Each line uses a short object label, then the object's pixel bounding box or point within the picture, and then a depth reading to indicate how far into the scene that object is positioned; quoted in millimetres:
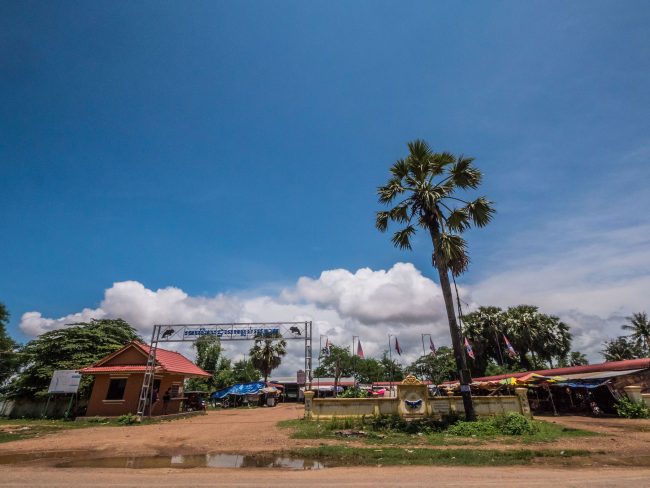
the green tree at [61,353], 25078
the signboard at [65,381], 22781
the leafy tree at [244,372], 57719
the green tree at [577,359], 54841
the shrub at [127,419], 20062
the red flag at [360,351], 29453
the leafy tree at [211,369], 49406
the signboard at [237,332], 23672
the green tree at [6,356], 31119
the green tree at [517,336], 40438
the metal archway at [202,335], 21938
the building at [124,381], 23031
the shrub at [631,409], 18609
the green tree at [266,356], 47219
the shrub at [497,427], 12859
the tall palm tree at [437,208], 15406
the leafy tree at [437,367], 51594
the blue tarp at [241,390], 37062
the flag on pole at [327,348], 34344
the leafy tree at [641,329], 50469
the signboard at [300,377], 24641
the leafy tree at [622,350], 52812
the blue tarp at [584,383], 20531
